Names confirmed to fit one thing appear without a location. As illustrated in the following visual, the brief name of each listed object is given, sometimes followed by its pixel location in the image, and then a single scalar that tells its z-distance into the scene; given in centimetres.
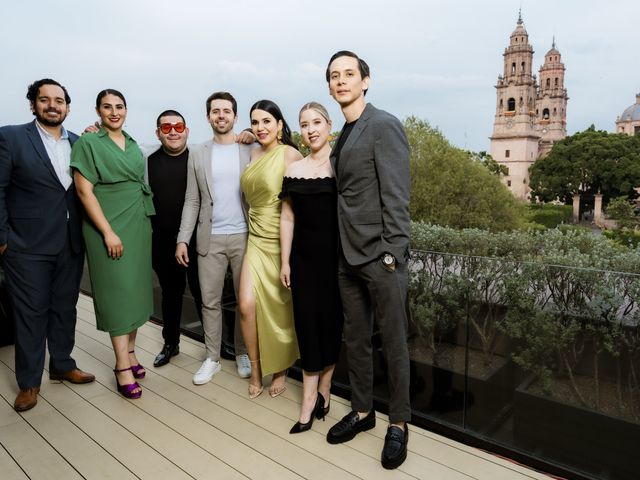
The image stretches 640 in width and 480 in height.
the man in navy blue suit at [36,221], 254
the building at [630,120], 7831
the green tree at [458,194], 1673
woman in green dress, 260
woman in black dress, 223
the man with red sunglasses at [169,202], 294
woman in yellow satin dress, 251
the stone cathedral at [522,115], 6350
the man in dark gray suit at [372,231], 200
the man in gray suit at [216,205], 281
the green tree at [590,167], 3797
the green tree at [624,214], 2719
